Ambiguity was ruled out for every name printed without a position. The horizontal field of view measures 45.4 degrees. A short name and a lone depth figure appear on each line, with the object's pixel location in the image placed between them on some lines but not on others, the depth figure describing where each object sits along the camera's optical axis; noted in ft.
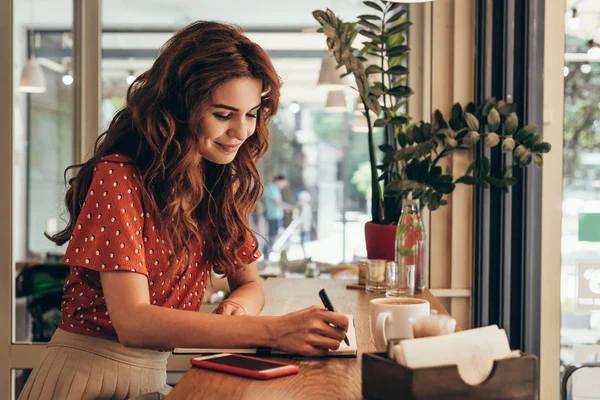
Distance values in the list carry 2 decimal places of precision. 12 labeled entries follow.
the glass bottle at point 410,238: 6.83
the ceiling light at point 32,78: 11.03
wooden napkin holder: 3.00
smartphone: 3.71
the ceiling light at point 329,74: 10.74
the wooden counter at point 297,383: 3.44
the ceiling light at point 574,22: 9.33
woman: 4.34
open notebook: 4.20
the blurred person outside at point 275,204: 11.30
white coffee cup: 3.76
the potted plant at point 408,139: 8.18
